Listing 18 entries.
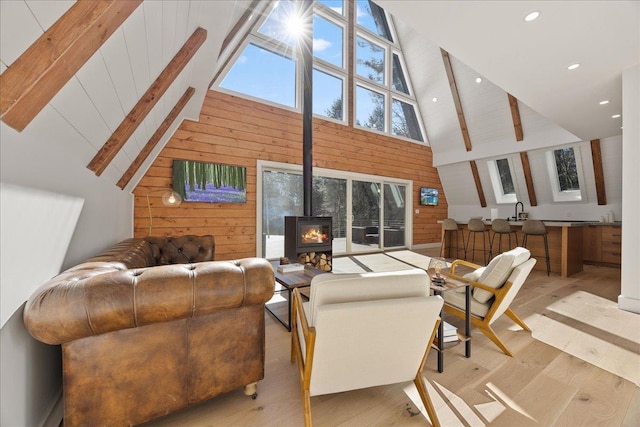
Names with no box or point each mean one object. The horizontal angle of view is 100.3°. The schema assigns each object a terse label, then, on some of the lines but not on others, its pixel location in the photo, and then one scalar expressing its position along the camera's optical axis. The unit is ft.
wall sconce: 11.31
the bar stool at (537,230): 15.81
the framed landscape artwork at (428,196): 25.58
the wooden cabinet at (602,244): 17.38
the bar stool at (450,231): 20.43
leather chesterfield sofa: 3.57
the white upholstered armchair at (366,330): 4.14
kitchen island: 15.19
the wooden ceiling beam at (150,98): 6.86
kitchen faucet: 22.60
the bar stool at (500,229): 17.41
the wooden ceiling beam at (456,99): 20.53
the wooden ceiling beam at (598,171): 17.76
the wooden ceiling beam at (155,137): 10.44
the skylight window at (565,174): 19.76
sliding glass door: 17.30
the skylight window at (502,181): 23.20
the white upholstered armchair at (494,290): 6.98
